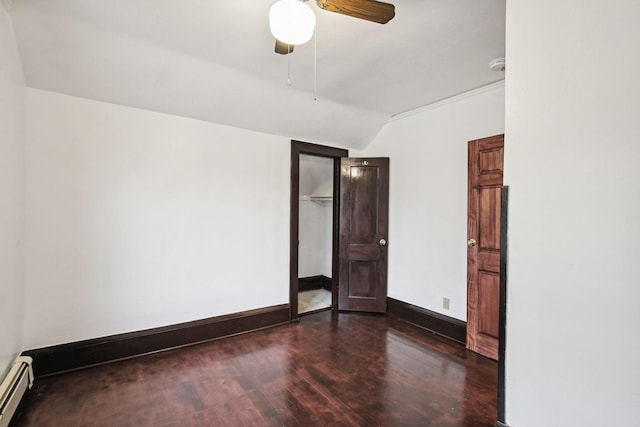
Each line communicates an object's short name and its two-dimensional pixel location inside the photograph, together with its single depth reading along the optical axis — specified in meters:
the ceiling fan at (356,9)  1.35
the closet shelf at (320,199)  4.89
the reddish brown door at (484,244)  2.75
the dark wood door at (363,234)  3.98
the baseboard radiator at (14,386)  1.74
